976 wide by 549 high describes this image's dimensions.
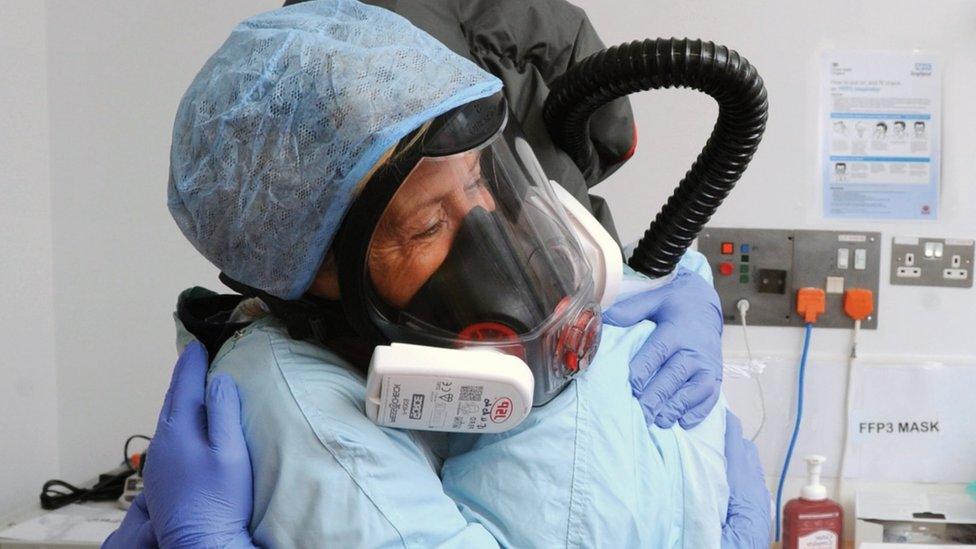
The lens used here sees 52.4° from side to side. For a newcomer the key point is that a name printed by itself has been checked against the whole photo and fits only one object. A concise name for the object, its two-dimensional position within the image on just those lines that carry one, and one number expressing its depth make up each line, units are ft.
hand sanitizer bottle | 6.23
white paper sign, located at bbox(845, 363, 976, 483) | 6.57
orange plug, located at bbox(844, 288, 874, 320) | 6.52
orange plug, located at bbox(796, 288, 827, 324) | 6.54
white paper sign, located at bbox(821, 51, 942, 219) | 6.51
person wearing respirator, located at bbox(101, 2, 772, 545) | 2.75
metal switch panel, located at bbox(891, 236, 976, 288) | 6.51
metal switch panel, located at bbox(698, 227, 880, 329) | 6.57
